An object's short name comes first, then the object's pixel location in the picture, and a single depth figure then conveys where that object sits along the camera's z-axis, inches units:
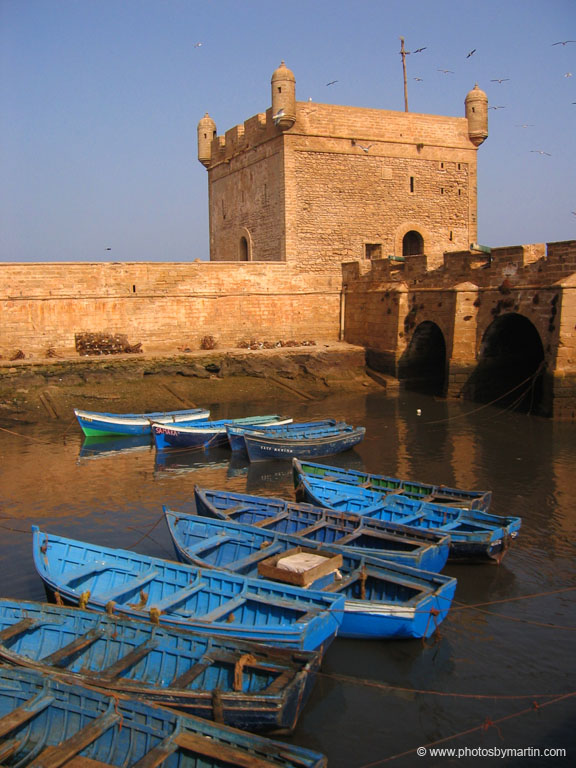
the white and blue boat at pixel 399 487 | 452.4
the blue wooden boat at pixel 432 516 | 389.4
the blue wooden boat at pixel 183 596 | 281.9
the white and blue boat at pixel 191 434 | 689.6
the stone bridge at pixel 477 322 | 749.9
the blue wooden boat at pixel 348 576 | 307.6
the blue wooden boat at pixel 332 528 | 363.9
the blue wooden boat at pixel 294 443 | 645.3
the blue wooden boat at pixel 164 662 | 239.3
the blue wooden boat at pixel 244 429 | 667.4
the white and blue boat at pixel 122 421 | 735.1
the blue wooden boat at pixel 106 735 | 208.1
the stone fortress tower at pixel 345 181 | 1095.0
